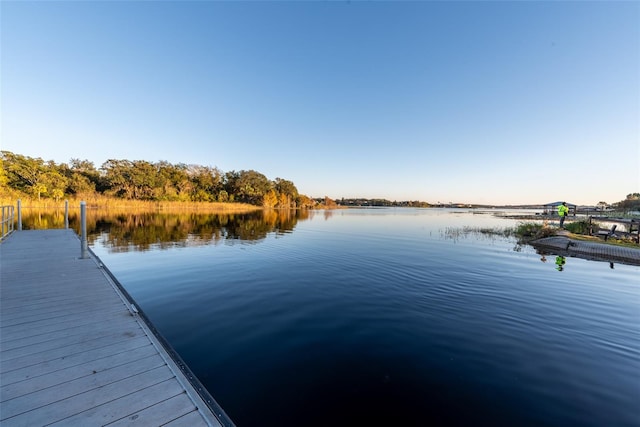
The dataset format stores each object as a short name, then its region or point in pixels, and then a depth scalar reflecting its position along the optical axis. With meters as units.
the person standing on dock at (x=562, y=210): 17.29
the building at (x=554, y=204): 25.19
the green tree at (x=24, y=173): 39.94
